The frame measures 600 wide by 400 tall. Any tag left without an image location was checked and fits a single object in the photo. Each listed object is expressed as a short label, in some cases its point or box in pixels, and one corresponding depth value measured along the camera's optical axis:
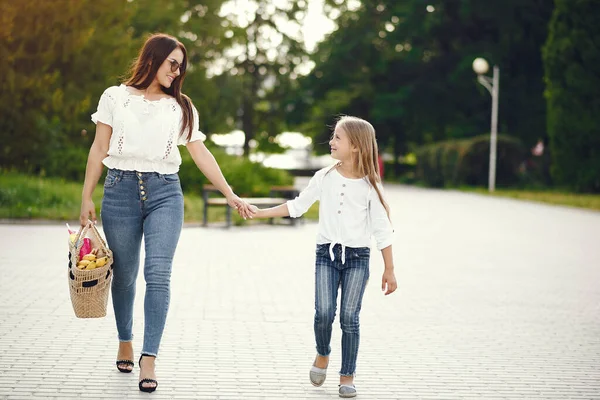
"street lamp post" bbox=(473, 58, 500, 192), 37.88
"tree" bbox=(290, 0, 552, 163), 45.66
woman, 5.00
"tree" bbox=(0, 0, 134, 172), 20.17
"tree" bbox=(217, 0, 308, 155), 53.31
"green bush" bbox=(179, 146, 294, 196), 24.38
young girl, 5.12
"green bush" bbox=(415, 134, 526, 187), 40.16
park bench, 17.14
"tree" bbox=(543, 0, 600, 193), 33.72
